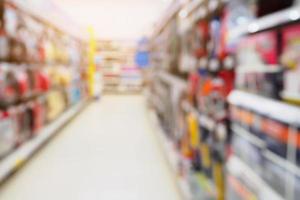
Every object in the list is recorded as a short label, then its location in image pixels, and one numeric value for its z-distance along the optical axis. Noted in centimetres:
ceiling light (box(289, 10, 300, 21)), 84
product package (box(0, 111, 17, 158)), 320
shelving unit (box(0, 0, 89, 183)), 339
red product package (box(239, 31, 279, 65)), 101
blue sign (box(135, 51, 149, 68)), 1149
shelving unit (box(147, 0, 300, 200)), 93
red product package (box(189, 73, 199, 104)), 225
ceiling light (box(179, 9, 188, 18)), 274
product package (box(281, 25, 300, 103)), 88
